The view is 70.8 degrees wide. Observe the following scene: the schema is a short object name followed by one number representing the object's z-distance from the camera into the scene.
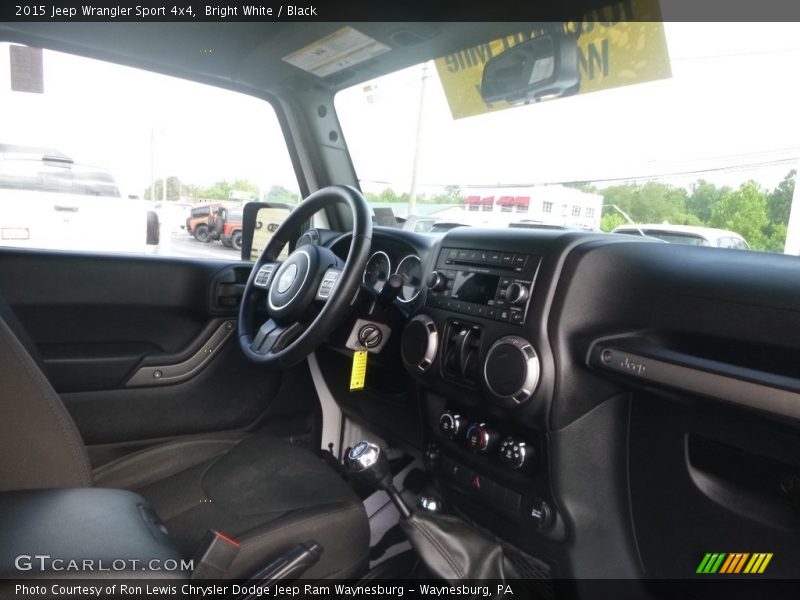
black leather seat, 1.15
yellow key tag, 1.67
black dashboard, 0.99
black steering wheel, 1.48
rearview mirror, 1.70
